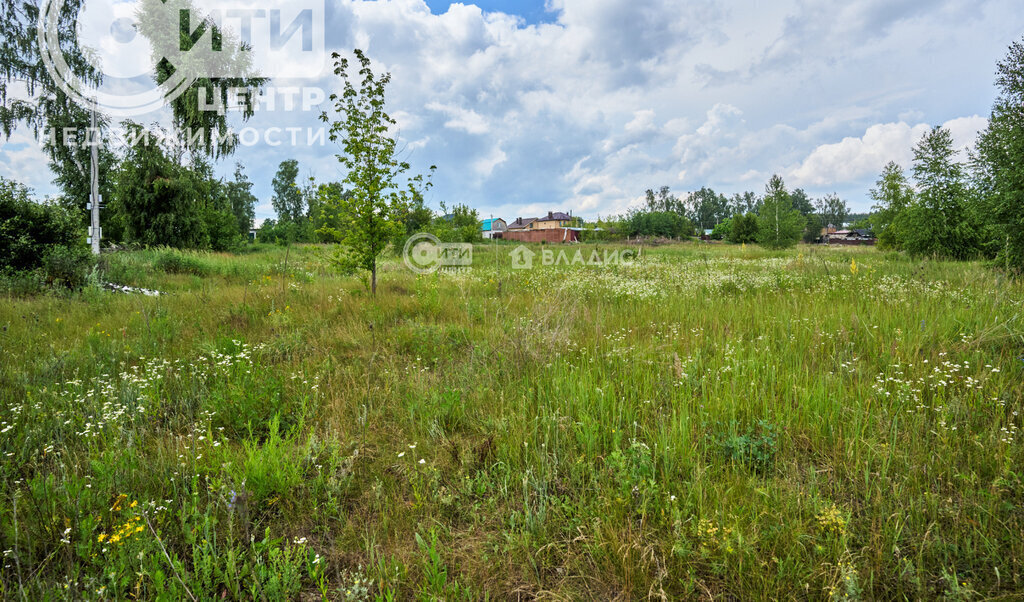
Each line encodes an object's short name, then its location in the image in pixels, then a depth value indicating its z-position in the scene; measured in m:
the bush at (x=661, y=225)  79.62
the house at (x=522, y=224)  103.94
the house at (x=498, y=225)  97.93
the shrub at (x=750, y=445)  2.35
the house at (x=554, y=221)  97.09
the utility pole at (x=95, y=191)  16.36
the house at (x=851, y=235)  89.43
